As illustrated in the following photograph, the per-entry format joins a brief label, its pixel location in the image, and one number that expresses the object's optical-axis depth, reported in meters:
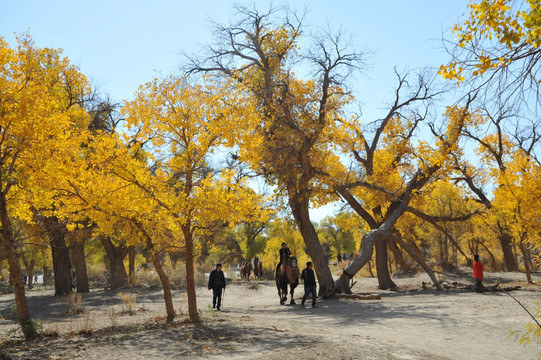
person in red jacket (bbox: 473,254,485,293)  16.33
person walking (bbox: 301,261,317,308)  15.05
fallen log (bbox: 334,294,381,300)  16.44
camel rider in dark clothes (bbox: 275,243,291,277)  16.81
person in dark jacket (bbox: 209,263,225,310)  15.45
